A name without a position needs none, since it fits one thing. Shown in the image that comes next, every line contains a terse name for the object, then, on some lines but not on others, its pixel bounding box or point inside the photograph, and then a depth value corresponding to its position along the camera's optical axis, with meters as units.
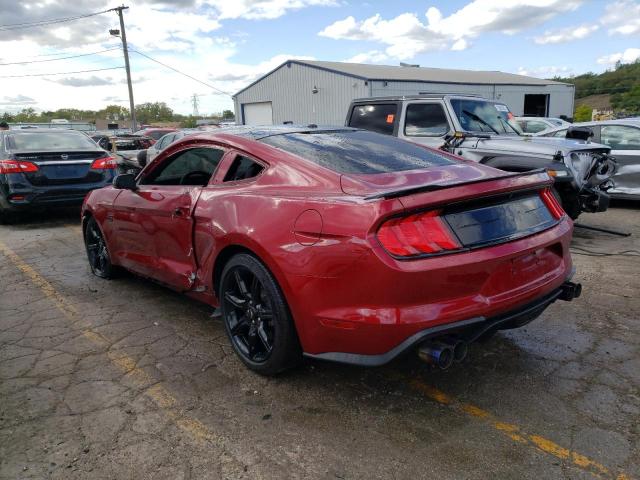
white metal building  24.86
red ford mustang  2.51
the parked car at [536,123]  14.62
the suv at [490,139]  6.39
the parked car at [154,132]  20.33
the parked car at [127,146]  14.06
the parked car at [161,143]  12.14
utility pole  31.84
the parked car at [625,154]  8.51
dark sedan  8.19
